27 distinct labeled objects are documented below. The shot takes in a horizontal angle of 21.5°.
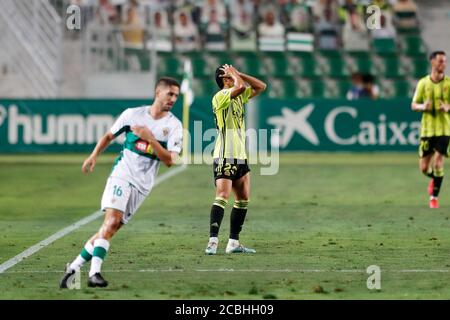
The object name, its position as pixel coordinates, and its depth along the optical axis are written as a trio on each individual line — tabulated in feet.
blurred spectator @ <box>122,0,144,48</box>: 104.68
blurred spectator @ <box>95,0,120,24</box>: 106.93
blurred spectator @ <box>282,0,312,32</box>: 115.03
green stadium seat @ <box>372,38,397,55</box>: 118.01
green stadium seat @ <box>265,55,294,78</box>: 115.65
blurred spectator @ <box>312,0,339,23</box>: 115.85
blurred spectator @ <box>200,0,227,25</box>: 115.34
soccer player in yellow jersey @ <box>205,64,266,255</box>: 41.81
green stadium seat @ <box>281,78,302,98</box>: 114.52
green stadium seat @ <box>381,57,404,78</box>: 117.19
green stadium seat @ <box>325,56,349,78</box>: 116.26
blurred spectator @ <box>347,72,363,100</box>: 103.14
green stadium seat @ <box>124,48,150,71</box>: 106.52
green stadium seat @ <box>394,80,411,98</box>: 115.24
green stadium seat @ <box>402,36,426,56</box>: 118.01
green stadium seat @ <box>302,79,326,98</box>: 114.52
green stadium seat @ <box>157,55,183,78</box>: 113.60
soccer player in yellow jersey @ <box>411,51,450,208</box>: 59.47
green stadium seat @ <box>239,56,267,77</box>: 114.42
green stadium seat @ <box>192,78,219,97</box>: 113.09
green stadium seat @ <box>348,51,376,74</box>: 117.08
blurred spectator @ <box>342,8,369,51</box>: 116.26
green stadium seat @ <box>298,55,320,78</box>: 115.75
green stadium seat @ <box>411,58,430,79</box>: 116.37
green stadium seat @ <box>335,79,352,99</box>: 115.03
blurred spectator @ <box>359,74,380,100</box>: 103.24
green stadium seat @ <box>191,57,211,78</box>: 114.01
